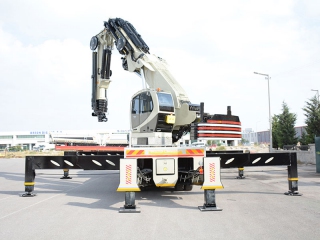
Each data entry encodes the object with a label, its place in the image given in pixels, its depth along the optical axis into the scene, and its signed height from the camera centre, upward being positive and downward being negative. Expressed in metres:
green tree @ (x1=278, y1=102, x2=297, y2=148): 39.09 +2.06
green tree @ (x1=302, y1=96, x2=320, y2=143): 30.15 +2.69
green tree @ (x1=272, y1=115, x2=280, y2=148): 40.97 +0.91
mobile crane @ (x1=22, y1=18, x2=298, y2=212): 7.28 -0.23
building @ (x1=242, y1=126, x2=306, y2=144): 155.66 +4.04
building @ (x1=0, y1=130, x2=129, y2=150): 118.06 +3.00
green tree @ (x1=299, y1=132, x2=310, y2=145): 37.47 +0.60
